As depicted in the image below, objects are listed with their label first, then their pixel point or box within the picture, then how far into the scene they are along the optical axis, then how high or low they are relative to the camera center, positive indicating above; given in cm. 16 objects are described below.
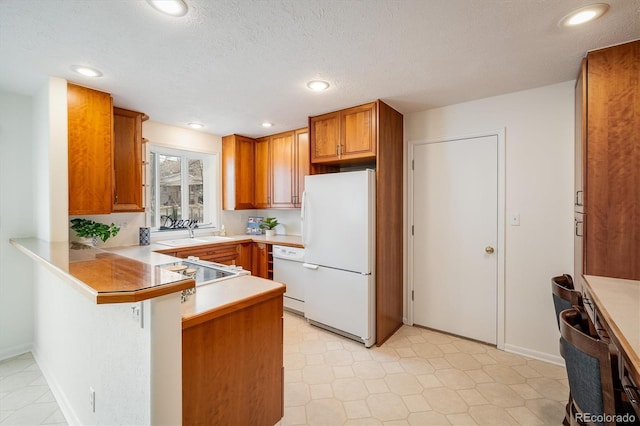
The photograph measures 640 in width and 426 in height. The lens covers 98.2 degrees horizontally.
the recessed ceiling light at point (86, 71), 201 +104
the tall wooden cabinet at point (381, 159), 272 +55
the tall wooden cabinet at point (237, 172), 405 +56
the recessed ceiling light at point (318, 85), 228 +105
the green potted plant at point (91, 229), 252 -18
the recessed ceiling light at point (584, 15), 141 +103
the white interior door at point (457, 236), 269 -28
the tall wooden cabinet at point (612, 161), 174 +31
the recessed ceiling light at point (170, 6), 134 +101
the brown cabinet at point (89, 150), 227 +52
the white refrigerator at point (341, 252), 266 -43
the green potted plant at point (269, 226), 419 -24
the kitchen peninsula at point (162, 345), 108 -64
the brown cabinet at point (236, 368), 122 -78
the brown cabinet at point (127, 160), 278 +51
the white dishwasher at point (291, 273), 341 -80
